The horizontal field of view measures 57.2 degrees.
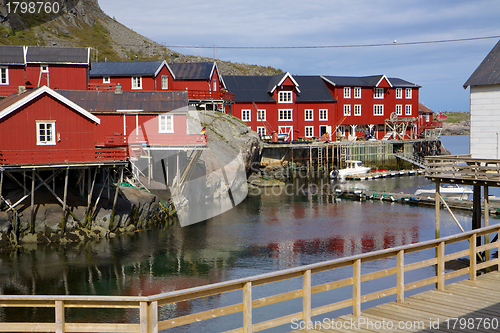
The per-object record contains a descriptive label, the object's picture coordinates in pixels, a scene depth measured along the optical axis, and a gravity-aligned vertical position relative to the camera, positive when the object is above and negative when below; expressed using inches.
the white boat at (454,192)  1601.9 -167.9
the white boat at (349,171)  2224.3 -124.4
